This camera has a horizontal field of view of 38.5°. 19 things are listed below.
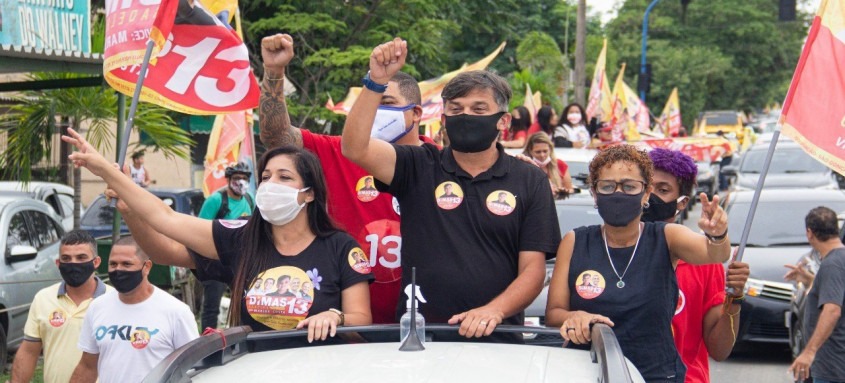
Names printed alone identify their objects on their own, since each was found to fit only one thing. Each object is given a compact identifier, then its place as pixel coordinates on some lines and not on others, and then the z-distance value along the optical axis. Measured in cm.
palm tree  1212
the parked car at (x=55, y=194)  1398
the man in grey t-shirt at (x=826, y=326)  731
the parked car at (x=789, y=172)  2308
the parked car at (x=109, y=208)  1623
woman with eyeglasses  425
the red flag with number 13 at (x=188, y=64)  702
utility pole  2712
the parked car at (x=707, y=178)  3108
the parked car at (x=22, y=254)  1077
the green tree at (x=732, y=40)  6912
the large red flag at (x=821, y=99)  634
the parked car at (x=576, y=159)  1293
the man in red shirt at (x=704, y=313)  488
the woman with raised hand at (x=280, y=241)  434
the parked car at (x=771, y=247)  1137
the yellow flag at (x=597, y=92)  2433
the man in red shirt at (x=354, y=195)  513
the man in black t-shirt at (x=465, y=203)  446
